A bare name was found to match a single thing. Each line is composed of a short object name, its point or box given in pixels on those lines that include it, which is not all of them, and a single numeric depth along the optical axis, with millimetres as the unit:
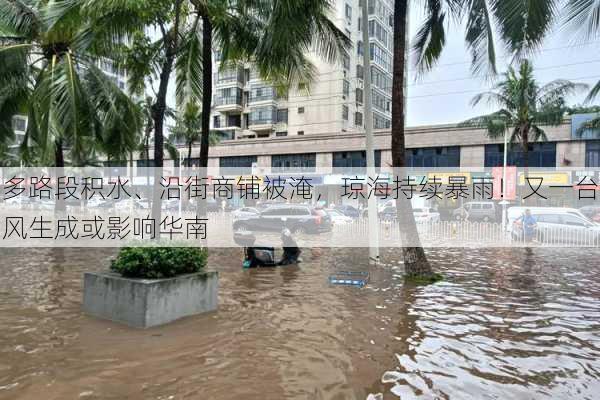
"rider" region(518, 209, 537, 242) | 18875
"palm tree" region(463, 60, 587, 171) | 27344
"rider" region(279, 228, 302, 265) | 12719
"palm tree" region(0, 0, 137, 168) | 11773
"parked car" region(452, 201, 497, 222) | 32969
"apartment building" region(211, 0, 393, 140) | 47969
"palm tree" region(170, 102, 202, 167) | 37812
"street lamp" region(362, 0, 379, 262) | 12297
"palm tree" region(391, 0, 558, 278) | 9055
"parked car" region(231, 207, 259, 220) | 26344
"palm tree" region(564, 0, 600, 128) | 7922
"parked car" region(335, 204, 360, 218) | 32625
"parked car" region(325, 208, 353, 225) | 28266
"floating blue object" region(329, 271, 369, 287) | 9984
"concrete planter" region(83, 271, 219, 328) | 6523
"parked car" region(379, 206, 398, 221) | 31270
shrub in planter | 6762
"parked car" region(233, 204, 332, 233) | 22906
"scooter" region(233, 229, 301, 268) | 12188
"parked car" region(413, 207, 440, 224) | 29197
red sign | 29203
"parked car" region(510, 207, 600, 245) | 18719
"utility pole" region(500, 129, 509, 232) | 23494
